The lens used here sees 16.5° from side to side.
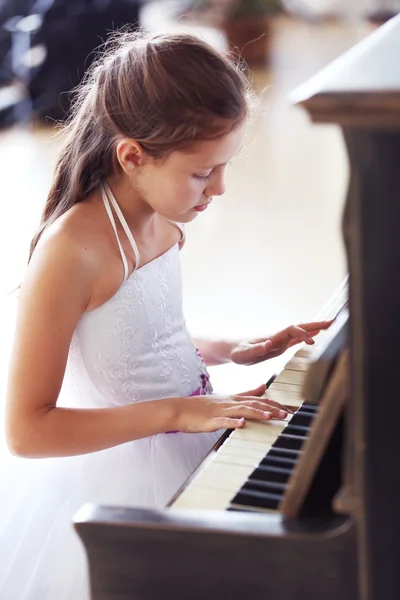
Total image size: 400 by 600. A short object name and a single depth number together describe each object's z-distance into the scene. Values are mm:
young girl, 1591
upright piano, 1098
